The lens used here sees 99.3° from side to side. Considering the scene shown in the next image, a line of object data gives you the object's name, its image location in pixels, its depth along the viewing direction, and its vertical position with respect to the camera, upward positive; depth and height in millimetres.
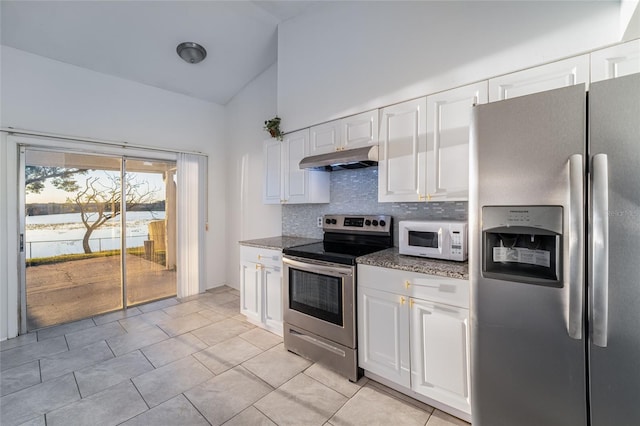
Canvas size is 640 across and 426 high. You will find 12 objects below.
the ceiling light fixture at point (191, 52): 3248 +1974
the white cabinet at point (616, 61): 1430 +819
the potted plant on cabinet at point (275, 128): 3111 +970
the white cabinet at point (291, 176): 2924 +412
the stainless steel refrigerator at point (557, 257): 1042 -199
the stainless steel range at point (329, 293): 2090 -678
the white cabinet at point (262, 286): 2777 -804
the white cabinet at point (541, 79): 1564 +819
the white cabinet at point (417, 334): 1627 -805
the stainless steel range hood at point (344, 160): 2273 +468
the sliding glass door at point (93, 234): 3100 -274
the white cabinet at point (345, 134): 2398 +747
